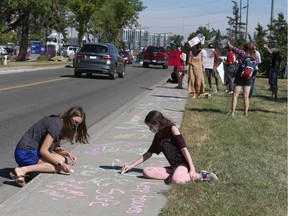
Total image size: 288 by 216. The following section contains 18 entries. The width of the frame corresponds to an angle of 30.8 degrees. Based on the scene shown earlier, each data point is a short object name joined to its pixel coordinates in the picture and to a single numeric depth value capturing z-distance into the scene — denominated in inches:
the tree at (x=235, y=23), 2883.9
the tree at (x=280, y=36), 1298.0
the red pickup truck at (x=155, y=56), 1803.6
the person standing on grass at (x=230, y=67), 711.1
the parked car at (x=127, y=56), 2099.4
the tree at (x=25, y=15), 1502.2
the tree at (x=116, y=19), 3110.2
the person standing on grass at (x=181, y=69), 795.4
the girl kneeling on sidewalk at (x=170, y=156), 231.8
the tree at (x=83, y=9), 1962.4
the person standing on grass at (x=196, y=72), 613.6
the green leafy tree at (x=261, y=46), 1349.7
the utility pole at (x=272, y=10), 1534.1
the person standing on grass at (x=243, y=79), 458.3
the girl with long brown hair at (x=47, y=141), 239.5
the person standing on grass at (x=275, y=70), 663.8
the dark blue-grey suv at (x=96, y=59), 989.2
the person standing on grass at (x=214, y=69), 779.4
